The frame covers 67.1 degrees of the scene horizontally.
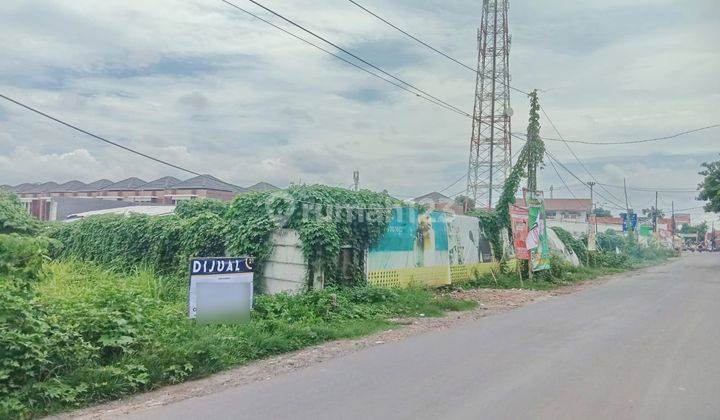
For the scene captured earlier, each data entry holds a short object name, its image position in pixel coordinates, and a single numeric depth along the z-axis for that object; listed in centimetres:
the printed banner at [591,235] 3250
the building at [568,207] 9536
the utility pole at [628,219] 5047
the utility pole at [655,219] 7106
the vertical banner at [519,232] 1989
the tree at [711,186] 3575
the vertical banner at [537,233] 2066
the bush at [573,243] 2901
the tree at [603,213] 10780
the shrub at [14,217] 1394
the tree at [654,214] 7228
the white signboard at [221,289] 842
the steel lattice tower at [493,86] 3203
